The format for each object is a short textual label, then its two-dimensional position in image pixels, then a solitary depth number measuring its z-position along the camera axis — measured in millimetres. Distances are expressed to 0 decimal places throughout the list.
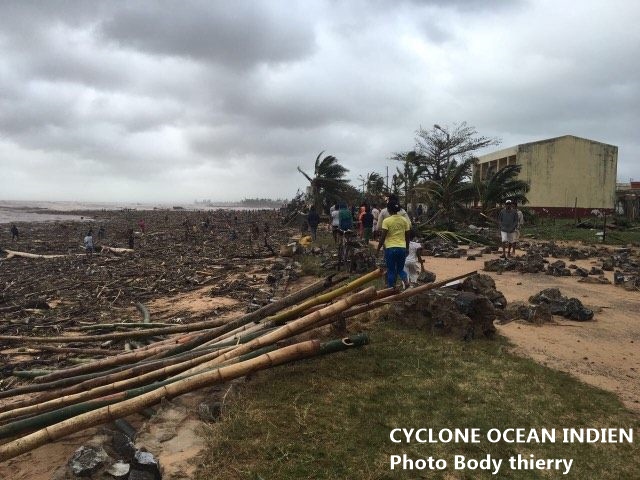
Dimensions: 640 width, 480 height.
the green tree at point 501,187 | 18703
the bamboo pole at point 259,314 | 4951
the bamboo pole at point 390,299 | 5168
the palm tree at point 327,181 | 25672
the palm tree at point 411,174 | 23062
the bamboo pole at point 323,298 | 5070
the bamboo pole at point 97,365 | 4762
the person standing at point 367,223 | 15234
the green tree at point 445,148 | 30412
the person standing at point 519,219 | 12452
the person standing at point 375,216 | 16000
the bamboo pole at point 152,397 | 3340
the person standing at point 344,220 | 13555
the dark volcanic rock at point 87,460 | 3008
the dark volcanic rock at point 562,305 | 6809
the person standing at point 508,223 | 12203
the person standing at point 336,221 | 14116
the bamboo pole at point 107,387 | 3912
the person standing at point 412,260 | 7836
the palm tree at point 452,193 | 19050
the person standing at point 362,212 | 15618
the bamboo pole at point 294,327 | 4289
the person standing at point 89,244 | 17672
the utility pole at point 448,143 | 30531
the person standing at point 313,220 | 17359
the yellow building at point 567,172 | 27953
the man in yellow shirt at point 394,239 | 7039
